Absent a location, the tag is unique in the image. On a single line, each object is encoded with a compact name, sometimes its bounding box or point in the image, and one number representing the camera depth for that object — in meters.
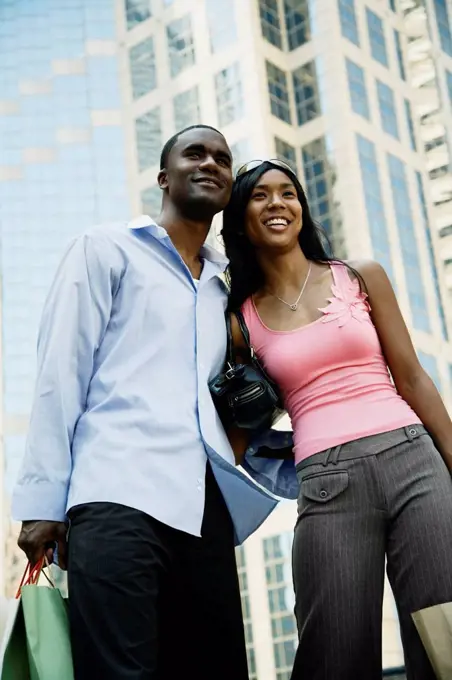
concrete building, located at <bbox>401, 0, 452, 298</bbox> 41.91
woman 2.20
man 2.04
